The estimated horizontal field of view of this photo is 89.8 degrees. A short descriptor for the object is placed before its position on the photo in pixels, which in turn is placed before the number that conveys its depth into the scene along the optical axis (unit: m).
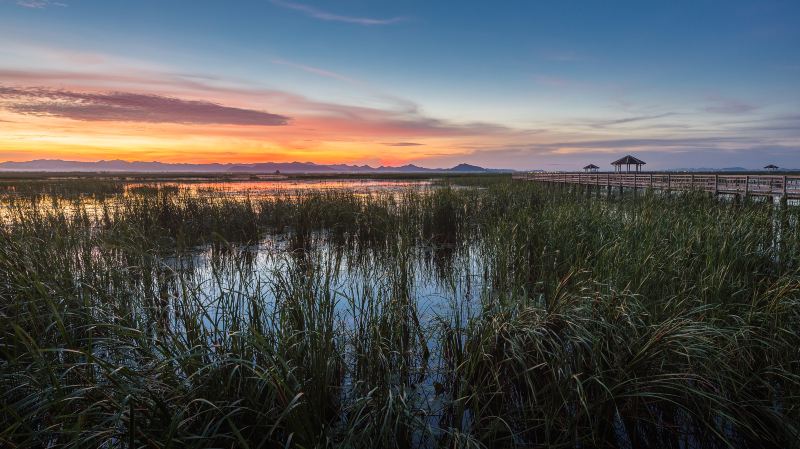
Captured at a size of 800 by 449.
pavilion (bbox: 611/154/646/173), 47.25
